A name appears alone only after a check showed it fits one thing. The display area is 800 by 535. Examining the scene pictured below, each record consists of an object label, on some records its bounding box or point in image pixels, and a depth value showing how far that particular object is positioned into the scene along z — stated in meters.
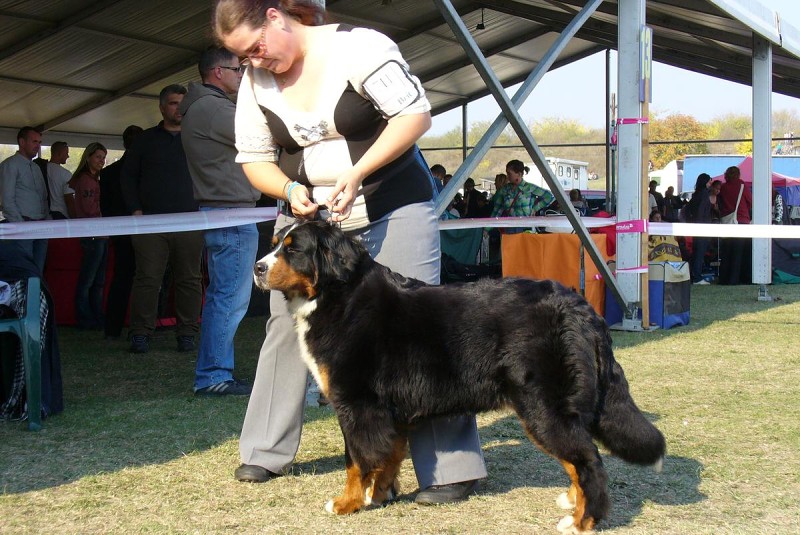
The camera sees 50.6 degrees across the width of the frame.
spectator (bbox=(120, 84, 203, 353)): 6.99
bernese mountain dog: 2.90
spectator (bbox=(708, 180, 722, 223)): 16.89
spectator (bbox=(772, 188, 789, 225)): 18.06
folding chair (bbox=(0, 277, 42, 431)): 4.37
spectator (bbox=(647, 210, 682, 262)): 9.24
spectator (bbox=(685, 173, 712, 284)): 16.34
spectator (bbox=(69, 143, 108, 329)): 8.78
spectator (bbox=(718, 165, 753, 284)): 14.14
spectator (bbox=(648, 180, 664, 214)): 19.31
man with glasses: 5.35
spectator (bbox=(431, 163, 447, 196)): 15.58
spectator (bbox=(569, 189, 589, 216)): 16.53
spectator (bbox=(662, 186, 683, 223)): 19.49
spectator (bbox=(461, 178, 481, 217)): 16.53
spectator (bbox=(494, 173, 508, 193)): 15.97
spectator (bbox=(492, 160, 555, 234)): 11.96
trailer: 32.69
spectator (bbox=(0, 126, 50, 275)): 8.54
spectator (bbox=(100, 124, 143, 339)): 7.90
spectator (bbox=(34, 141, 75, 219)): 9.65
